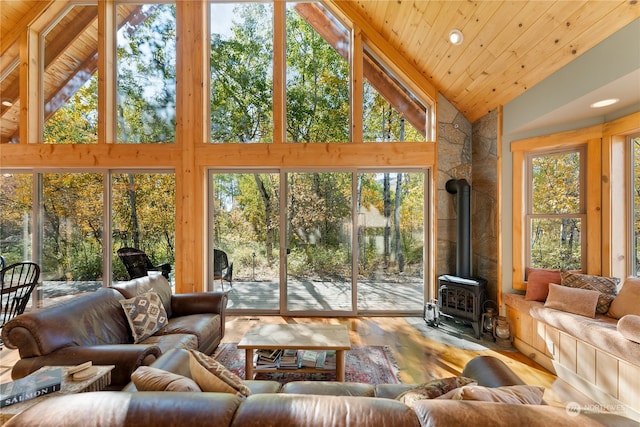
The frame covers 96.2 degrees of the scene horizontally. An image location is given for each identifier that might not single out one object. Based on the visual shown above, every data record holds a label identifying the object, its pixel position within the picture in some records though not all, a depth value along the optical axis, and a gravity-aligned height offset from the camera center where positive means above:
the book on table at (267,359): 2.40 -1.24
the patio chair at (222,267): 4.42 -0.85
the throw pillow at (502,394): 1.12 -0.75
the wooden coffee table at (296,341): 2.30 -1.08
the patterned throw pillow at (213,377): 1.30 -0.78
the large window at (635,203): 2.90 +0.09
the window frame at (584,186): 3.11 +0.26
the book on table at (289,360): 2.35 -1.23
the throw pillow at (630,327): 2.07 -0.85
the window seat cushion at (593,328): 2.12 -1.01
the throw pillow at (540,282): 3.19 -0.80
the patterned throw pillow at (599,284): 2.72 -0.74
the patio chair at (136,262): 4.36 -0.76
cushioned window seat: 2.12 -1.23
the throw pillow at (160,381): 1.21 -0.73
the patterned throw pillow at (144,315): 2.43 -0.91
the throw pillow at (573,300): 2.67 -0.86
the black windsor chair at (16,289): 3.15 -0.89
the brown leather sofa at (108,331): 1.83 -0.91
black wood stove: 3.60 -0.93
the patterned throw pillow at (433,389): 1.25 -0.79
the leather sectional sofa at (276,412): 0.98 -0.71
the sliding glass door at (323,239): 4.32 -0.41
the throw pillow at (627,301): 2.53 -0.80
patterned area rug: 2.46 -1.52
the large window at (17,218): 4.34 -0.09
